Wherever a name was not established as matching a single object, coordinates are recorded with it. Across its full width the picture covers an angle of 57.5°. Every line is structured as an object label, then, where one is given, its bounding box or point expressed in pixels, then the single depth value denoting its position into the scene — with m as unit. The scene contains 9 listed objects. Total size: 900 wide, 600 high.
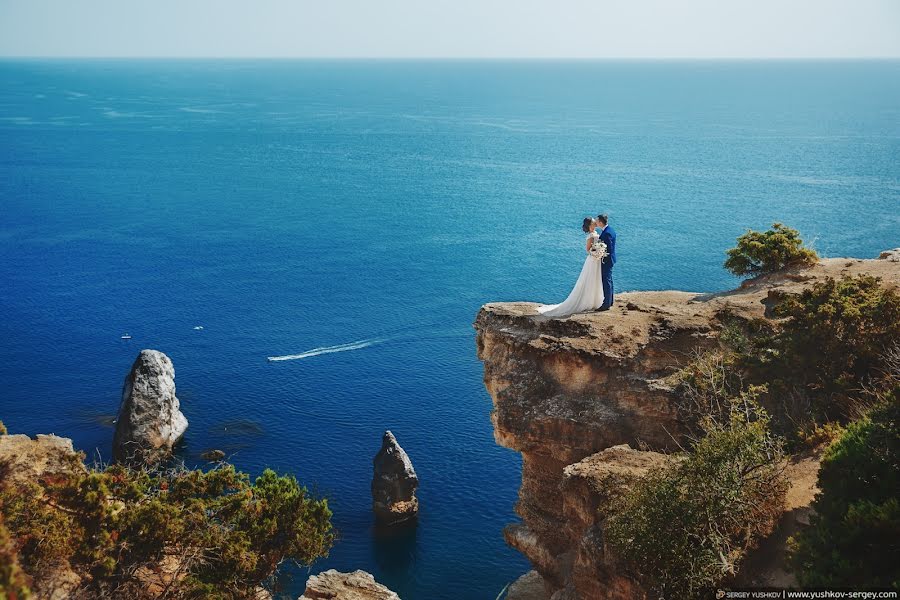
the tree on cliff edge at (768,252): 31.14
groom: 26.81
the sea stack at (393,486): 43.66
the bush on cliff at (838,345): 23.19
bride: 26.66
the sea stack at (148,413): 50.09
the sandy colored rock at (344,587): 29.53
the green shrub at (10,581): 11.35
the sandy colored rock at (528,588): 33.06
